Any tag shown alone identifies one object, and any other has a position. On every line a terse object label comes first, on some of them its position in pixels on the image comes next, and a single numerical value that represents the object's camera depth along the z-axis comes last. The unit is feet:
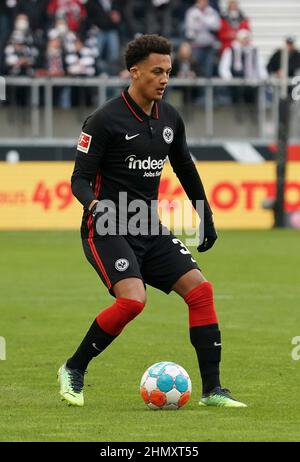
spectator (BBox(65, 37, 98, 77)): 85.46
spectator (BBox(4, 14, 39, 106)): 83.66
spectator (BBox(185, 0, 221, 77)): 88.63
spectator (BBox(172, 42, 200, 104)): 86.76
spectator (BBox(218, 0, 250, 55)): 89.25
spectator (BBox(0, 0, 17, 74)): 85.45
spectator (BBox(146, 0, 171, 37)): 89.61
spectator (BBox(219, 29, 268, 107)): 88.32
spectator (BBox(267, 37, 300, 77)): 83.46
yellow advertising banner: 77.97
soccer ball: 25.57
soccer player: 25.73
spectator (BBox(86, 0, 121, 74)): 86.48
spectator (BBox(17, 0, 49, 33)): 85.92
